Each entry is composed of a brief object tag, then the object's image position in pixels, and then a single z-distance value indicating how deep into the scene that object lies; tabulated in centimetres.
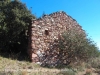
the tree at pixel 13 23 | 796
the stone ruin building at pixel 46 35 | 783
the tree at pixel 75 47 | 818
